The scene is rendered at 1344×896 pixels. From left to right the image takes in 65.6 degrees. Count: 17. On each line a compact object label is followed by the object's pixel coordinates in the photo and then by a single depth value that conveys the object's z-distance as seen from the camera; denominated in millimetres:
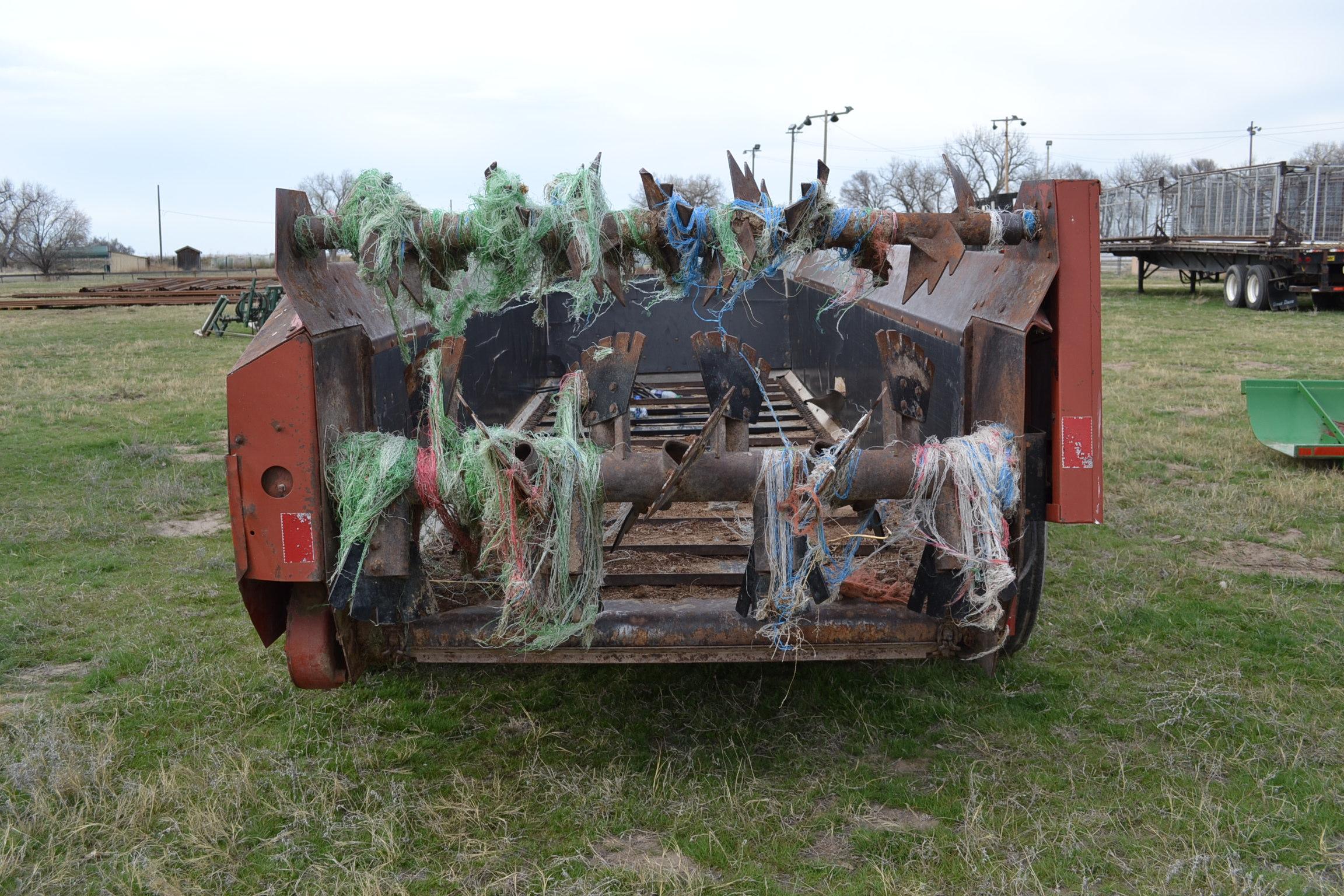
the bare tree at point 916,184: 70000
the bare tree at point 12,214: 66562
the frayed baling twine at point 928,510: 2600
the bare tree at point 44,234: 62250
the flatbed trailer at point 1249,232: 19625
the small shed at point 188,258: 68625
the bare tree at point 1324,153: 60469
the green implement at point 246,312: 19219
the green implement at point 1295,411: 6816
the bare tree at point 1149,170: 68512
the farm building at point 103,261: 67125
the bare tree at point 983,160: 67625
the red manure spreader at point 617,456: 2613
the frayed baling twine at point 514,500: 2578
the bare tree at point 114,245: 87250
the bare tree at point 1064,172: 57500
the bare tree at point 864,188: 64375
